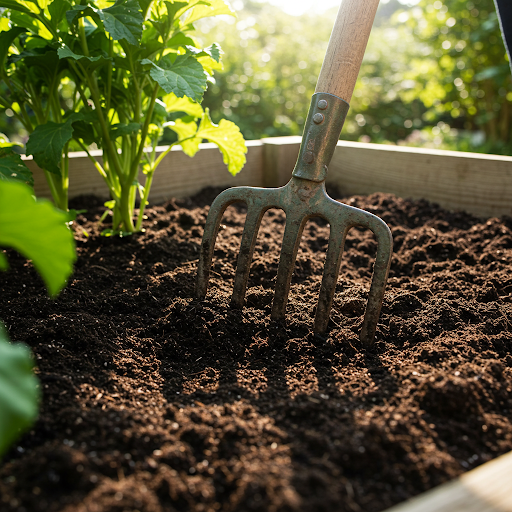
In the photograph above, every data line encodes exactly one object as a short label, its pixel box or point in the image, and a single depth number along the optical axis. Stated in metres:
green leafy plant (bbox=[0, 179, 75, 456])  0.37
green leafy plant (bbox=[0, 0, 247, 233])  0.64
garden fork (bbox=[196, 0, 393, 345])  0.60
